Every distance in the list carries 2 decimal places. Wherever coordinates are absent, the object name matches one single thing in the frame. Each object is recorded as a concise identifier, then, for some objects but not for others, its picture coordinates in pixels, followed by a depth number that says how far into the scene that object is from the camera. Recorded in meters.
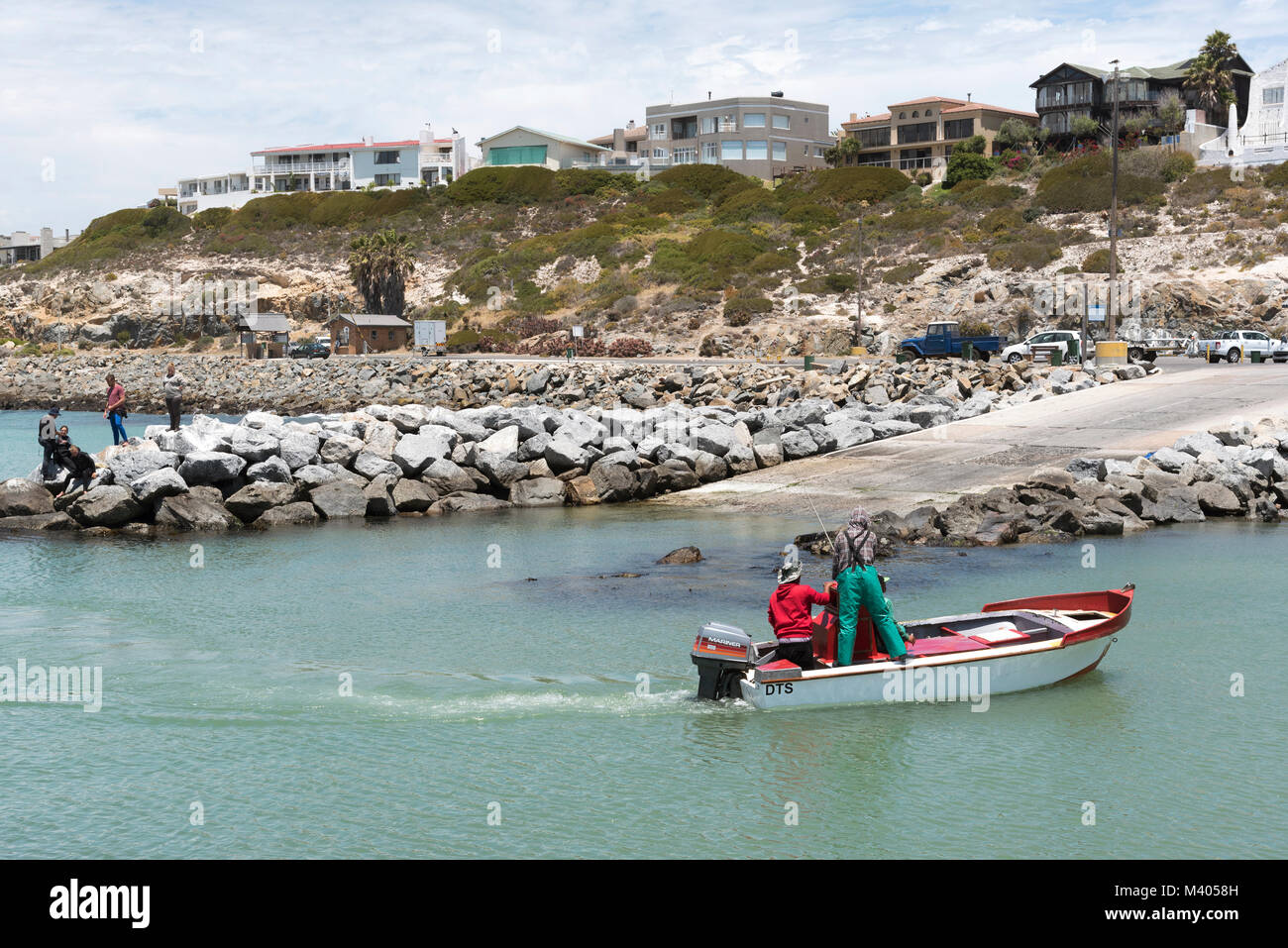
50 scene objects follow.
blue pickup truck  50.50
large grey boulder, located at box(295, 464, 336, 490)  27.44
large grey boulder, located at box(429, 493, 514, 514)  27.86
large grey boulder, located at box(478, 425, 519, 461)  29.61
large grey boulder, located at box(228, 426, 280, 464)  26.83
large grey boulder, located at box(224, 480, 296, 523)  25.61
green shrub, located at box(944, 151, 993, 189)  88.81
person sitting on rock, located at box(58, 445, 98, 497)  25.78
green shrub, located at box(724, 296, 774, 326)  67.25
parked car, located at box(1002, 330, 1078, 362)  48.62
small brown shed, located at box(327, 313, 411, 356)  77.69
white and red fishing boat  12.30
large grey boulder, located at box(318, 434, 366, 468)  28.58
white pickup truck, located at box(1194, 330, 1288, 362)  45.78
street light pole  46.03
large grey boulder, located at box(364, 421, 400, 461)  29.19
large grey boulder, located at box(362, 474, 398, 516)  27.09
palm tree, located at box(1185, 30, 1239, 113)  88.12
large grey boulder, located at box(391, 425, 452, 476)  28.61
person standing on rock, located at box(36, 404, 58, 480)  25.61
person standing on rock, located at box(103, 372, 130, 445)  29.27
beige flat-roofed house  106.81
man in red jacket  12.45
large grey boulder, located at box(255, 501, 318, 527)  25.84
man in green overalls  12.20
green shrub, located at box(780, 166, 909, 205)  89.19
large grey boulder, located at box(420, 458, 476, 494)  28.70
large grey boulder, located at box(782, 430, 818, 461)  31.86
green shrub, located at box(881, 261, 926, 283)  69.38
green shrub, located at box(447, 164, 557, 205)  103.81
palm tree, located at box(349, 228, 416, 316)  84.44
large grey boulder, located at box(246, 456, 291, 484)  26.64
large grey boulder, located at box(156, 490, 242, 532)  25.08
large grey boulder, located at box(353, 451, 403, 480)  28.38
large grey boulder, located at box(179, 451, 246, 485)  25.94
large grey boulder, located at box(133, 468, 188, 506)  25.17
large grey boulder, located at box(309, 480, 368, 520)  26.78
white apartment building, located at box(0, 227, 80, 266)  138.25
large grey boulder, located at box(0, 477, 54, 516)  25.48
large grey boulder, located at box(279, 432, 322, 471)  27.72
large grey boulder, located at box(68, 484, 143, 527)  24.52
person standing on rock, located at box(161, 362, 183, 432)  31.33
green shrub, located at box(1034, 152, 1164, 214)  73.81
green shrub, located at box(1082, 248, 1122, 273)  62.62
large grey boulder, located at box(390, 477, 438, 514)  27.50
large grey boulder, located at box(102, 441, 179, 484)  25.62
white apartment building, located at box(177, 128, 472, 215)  120.12
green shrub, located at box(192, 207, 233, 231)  108.88
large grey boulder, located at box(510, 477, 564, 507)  28.59
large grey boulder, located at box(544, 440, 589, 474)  29.86
